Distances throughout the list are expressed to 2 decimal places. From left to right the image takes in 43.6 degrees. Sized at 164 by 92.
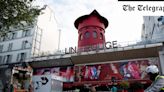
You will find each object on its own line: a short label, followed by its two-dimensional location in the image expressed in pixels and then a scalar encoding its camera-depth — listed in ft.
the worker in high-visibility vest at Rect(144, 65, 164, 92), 12.43
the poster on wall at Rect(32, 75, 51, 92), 74.23
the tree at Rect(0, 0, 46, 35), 40.87
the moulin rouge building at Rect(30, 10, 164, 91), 75.92
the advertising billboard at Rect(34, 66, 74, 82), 86.58
